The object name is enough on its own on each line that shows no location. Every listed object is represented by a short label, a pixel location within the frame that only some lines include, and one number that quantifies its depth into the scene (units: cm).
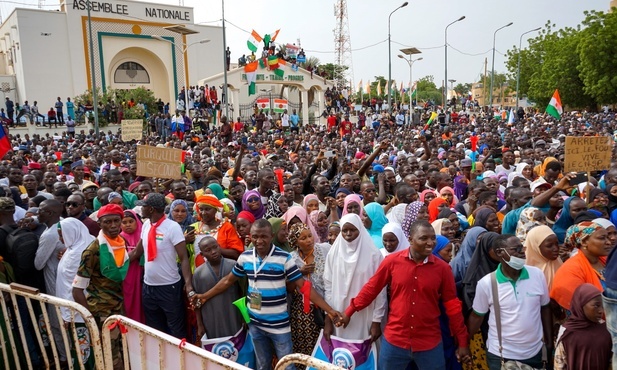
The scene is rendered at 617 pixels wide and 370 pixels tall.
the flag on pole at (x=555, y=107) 1330
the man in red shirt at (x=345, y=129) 1984
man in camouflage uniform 388
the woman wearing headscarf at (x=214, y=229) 431
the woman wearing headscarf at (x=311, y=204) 542
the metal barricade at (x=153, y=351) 251
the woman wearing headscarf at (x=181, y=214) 486
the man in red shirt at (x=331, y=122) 2322
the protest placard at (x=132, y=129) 1339
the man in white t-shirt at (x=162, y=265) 409
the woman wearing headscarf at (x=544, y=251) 352
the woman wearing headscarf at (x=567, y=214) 430
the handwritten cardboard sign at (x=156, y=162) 606
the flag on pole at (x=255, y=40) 2781
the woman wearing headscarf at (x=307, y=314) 380
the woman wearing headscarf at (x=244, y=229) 453
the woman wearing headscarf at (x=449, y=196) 603
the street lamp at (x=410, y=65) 3053
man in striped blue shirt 363
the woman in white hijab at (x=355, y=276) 358
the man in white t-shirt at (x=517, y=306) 320
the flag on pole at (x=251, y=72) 2821
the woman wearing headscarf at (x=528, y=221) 409
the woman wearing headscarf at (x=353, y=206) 486
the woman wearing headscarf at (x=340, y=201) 558
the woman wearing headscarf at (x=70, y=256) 411
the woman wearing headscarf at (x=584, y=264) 327
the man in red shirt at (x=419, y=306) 326
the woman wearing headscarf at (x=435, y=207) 534
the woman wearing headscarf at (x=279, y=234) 414
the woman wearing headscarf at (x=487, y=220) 442
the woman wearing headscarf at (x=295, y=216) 446
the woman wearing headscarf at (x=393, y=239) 377
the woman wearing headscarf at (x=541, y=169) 752
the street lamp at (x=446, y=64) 3347
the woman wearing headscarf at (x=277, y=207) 556
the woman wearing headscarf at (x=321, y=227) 492
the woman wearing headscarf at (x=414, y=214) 490
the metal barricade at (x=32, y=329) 308
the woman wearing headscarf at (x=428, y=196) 586
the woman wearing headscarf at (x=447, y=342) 350
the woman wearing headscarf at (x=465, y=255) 378
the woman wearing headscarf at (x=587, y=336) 284
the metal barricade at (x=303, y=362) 221
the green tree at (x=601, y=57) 3206
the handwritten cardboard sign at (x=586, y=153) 575
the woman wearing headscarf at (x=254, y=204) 541
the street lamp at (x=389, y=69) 2796
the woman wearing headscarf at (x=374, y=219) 454
